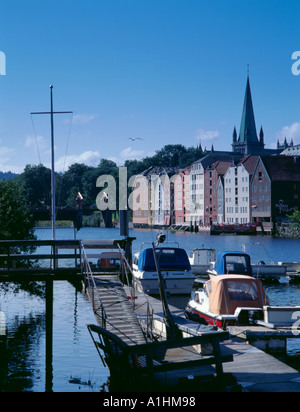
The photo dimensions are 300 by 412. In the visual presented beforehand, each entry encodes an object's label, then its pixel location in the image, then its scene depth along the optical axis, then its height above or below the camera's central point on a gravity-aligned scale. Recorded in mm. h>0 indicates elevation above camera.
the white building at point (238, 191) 147875 +5425
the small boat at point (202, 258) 49341 -3561
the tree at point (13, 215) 35000 -4
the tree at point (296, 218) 128525 -987
